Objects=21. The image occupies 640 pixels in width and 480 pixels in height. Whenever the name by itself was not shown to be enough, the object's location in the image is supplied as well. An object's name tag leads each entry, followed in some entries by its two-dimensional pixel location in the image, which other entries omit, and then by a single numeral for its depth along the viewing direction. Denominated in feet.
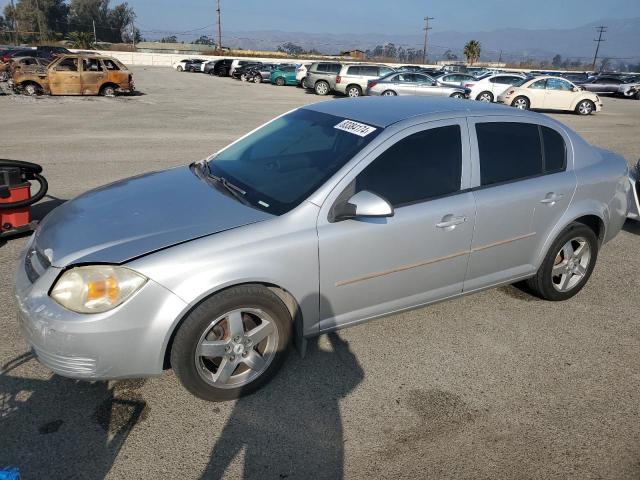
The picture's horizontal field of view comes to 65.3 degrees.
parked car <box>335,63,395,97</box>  77.10
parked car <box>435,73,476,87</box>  74.02
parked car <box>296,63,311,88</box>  99.55
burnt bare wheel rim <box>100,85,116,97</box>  65.96
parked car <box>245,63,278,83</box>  116.67
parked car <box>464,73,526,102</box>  68.54
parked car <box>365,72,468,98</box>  67.05
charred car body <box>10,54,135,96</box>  63.00
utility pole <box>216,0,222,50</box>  254.27
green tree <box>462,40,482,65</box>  244.22
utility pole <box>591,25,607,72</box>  303.23
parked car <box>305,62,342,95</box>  82.94
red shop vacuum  15.69
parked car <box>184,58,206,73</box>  156.04
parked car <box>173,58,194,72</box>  164.55
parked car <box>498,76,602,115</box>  65.77
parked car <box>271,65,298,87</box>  105.09
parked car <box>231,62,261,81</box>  123.13
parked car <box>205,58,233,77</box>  136.56
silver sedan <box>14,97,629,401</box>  8.45
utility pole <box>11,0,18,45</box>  222.91
